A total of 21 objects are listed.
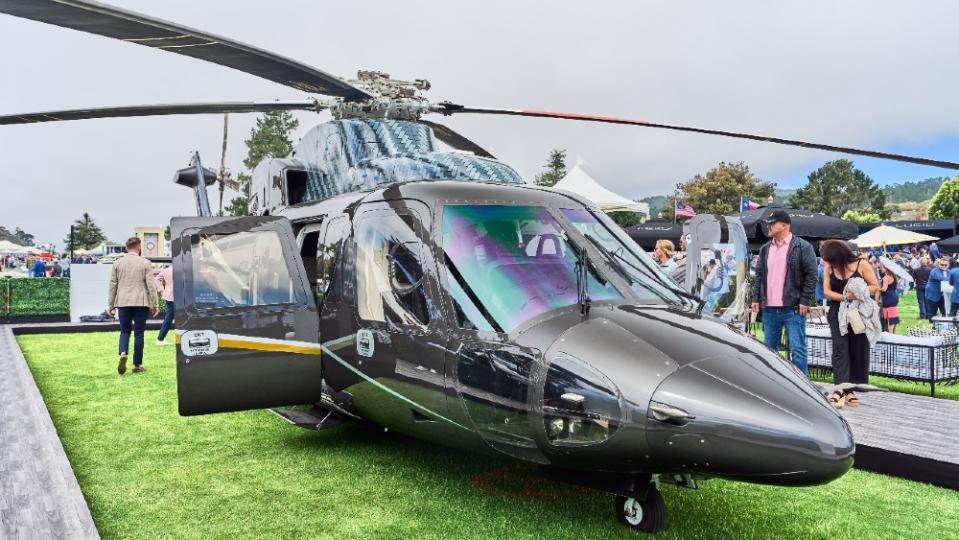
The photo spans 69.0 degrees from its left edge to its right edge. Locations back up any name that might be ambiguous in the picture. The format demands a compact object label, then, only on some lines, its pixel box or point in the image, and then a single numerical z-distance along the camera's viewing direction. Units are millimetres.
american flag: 25141
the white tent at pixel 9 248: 50594
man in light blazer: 8562
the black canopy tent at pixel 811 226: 16547
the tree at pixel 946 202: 75125
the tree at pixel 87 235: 118812
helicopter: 2885
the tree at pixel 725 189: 59500
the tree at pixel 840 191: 94000
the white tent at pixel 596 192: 15227
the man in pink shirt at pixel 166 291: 11492
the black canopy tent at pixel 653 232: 24969
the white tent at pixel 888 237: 20234
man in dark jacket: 6668
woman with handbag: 6590
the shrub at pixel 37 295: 16094
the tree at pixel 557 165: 65000
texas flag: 22720
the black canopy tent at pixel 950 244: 27172
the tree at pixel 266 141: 51281
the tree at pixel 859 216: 76762
